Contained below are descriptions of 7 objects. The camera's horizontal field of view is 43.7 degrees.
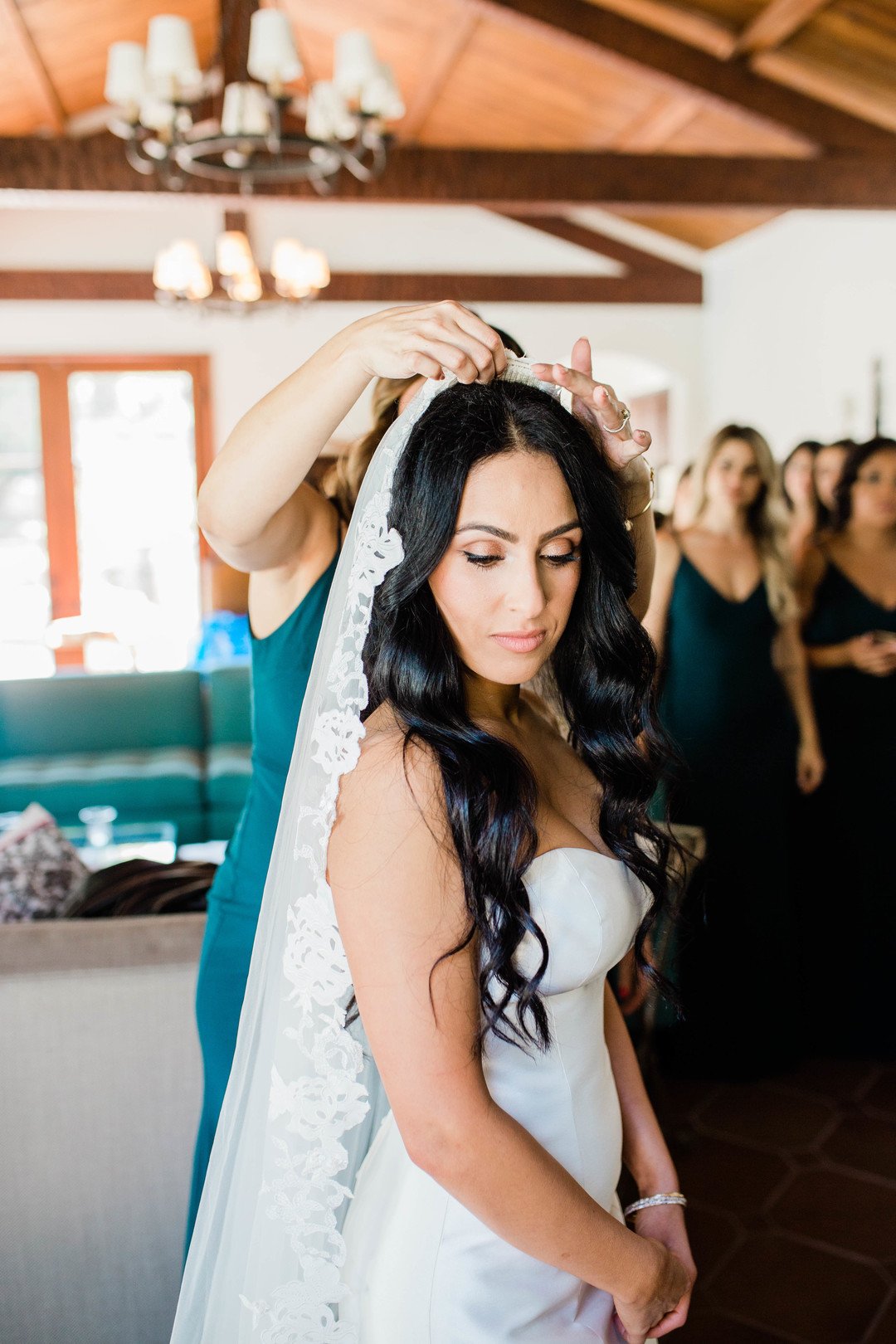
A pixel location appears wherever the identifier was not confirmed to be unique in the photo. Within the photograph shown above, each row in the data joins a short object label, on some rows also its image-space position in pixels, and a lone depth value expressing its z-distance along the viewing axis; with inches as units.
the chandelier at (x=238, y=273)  221.3
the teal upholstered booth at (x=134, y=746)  182.9
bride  39.6
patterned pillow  81.4
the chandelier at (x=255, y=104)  147.6
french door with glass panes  353.1
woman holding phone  127.2
